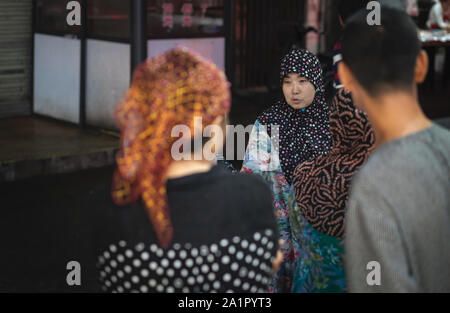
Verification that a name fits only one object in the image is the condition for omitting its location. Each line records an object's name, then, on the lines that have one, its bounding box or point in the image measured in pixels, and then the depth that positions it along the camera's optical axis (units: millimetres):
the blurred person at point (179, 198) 2191
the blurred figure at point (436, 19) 15930
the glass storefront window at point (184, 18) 10242
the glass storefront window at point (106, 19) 10328
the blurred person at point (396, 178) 2045
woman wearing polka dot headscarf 4605
